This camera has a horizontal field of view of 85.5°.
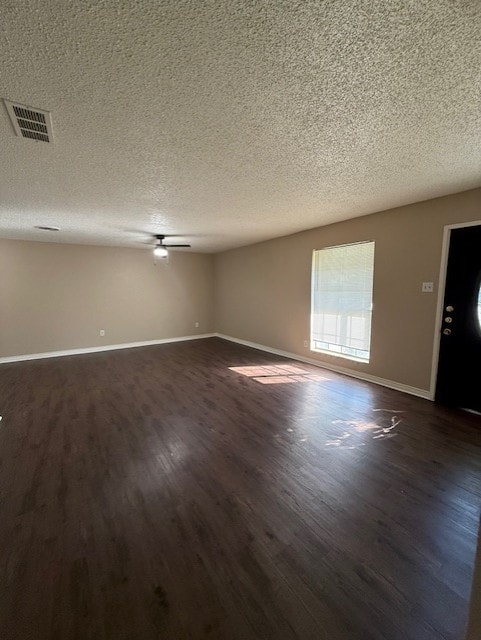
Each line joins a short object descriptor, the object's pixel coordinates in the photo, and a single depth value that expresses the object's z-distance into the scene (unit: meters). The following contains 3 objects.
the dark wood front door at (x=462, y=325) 2.93
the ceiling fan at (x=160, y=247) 5.14
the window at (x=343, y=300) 4.02
